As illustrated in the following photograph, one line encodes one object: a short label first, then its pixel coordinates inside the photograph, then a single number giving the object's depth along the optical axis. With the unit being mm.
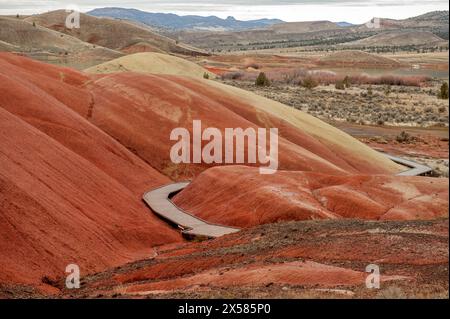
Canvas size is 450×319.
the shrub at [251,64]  157588
